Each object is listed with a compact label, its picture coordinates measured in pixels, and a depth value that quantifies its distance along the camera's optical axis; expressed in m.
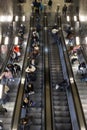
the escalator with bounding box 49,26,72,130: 11.74
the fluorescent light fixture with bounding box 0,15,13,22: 19.73
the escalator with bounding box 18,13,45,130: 11.34
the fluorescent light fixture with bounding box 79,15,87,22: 21.52
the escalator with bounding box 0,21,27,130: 11.37
